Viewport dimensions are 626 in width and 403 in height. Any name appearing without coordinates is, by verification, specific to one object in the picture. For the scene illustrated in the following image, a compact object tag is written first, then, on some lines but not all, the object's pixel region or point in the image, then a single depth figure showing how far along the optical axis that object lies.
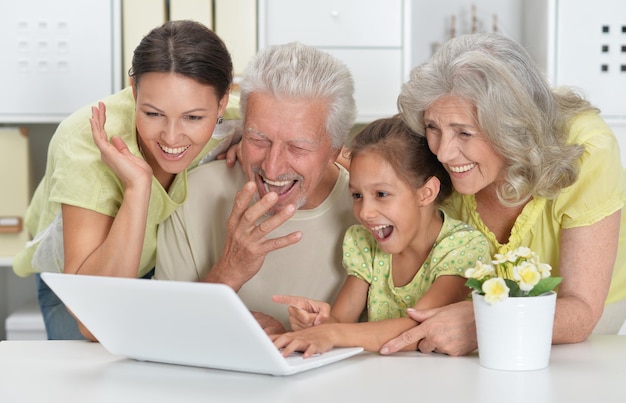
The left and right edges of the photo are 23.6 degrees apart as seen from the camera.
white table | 2.34
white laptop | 2.35
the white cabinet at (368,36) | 4.29
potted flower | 2.47
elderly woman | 2.71
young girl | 2.86
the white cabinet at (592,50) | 4.33
